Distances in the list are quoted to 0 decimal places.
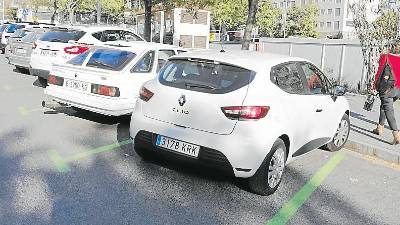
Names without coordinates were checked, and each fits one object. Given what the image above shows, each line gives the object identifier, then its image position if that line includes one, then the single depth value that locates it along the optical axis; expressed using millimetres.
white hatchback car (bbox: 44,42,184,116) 6758
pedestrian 6938
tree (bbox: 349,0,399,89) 11602
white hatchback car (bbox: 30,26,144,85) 10399
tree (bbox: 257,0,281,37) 64125
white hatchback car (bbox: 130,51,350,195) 4395
